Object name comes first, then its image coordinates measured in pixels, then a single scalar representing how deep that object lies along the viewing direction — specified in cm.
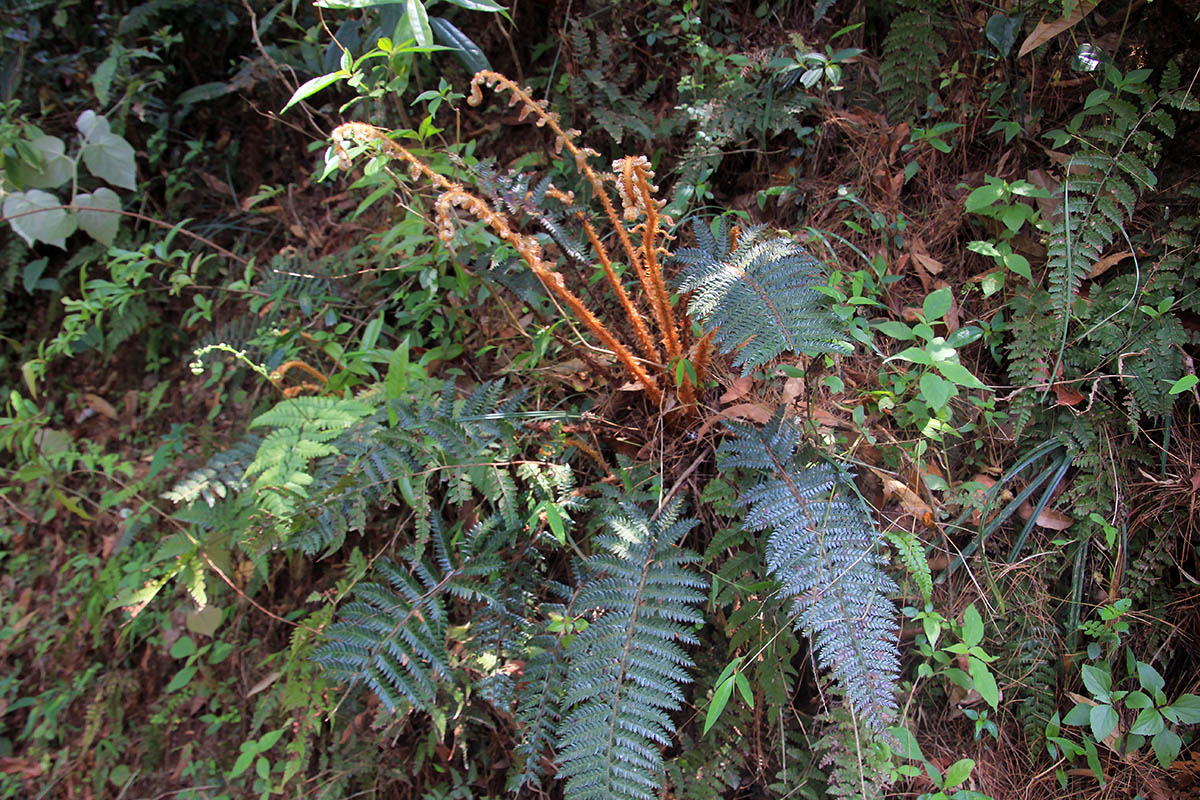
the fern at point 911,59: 192
